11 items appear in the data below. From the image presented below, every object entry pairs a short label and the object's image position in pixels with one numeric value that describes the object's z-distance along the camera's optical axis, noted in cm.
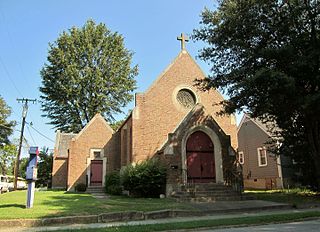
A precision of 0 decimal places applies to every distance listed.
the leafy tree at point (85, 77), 3844
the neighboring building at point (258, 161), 2698
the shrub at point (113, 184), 2123
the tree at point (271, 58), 1385
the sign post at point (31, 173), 1240
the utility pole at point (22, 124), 3222
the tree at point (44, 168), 4034
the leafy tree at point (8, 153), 3688
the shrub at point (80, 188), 2525
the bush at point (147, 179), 1711
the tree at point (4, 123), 5509
